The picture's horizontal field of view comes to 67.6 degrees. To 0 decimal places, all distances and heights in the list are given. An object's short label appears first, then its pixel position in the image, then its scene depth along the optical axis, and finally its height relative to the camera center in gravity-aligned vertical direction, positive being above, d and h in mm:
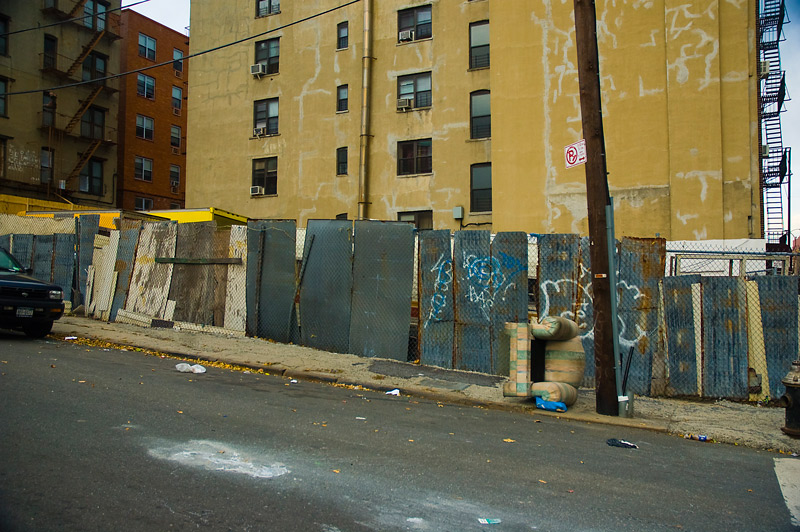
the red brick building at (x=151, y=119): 38906 +11186
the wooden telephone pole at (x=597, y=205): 7980 +1145
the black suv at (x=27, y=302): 10812 -382
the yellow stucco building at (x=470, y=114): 19984 +6941
